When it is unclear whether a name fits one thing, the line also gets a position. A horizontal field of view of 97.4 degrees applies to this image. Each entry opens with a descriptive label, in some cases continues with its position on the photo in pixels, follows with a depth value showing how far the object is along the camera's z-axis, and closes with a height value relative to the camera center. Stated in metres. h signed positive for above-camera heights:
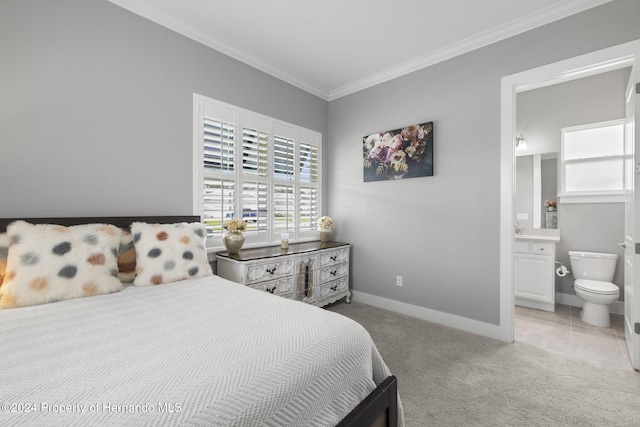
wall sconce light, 3.73 +0.96
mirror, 3.58 +0.39
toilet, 2.77 -0.71
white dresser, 2.51 -0.56
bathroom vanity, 3.20 -0.65
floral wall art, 2.98 +0.69
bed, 0.70 -0.47
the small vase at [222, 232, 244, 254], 2.62 -0.26
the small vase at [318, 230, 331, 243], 3.57 -0.27
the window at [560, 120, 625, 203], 3.15 +0.62
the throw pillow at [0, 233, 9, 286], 1.48 -0.22
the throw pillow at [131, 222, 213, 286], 1.80 -0.28
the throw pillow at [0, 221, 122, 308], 1.38 -0.28
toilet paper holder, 3.32 -0.65
